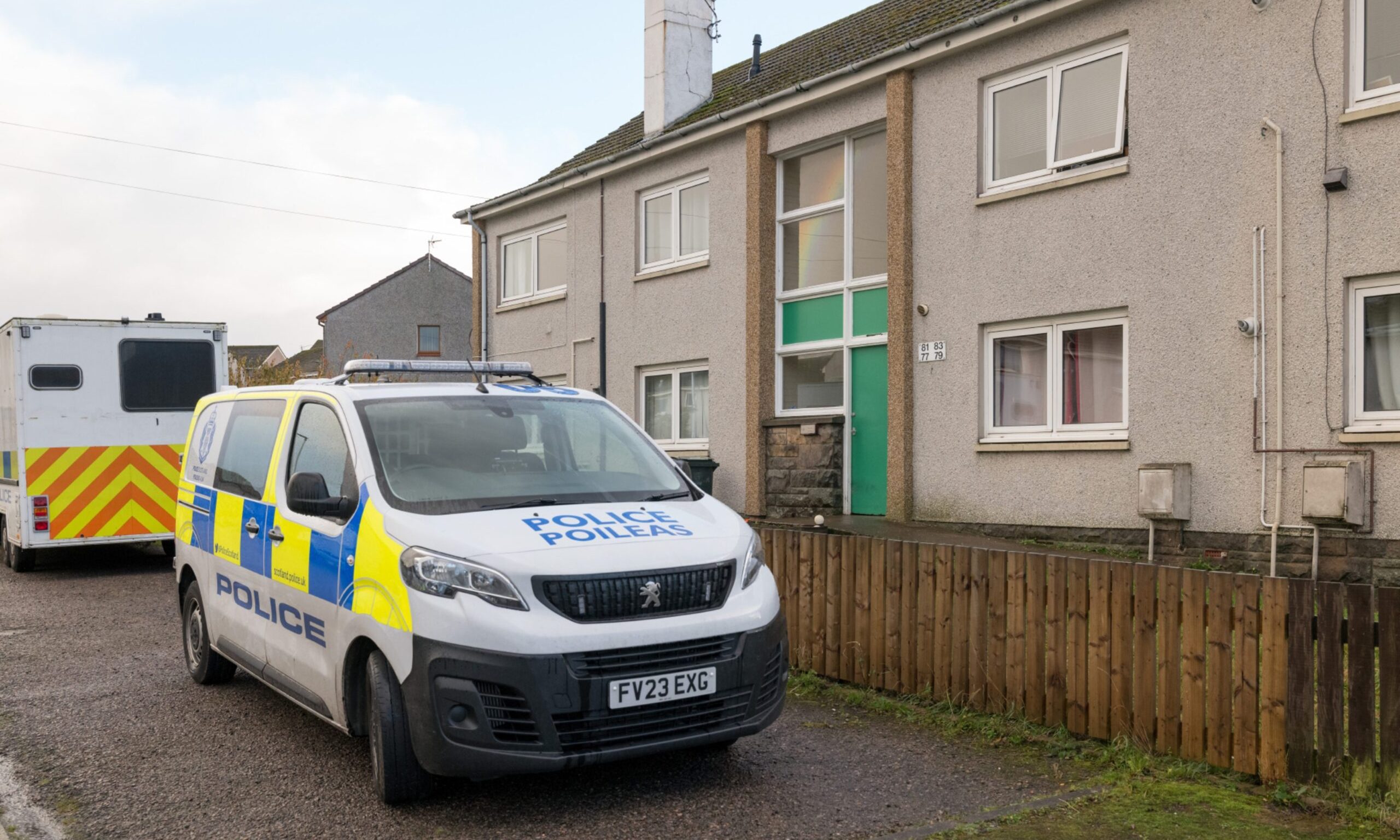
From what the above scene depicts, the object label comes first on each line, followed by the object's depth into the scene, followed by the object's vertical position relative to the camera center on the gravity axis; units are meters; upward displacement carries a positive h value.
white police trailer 13.06 -0.08
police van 4.59 -0.71
